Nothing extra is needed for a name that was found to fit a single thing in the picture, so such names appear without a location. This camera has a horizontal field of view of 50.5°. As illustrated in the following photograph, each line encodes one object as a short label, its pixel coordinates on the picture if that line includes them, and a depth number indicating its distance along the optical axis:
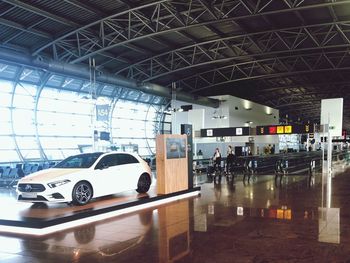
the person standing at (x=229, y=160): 21.34
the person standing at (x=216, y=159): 20.34
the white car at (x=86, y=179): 8.83
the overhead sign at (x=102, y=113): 16.89
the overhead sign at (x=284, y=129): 19.94
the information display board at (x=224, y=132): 21.47
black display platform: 7.46
